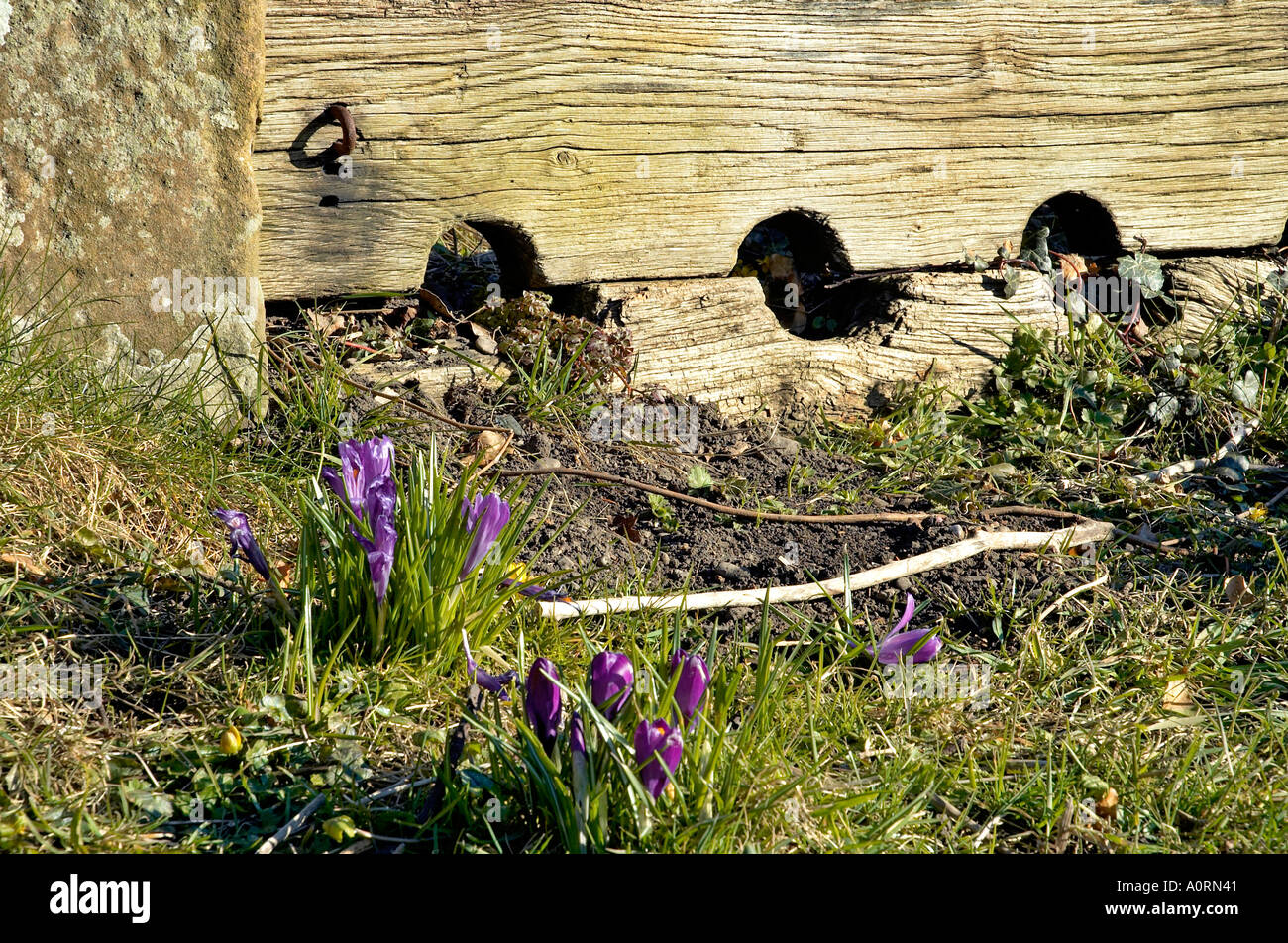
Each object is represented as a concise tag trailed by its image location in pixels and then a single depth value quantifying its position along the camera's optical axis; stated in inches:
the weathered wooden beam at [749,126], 139.1
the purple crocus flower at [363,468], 84.6
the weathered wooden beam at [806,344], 157.2
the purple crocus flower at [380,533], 82.1
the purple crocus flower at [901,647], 89.4
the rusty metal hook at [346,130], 134.7
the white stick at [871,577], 100.0
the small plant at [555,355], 143.2
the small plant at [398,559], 83.4
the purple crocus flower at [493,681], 73.0
